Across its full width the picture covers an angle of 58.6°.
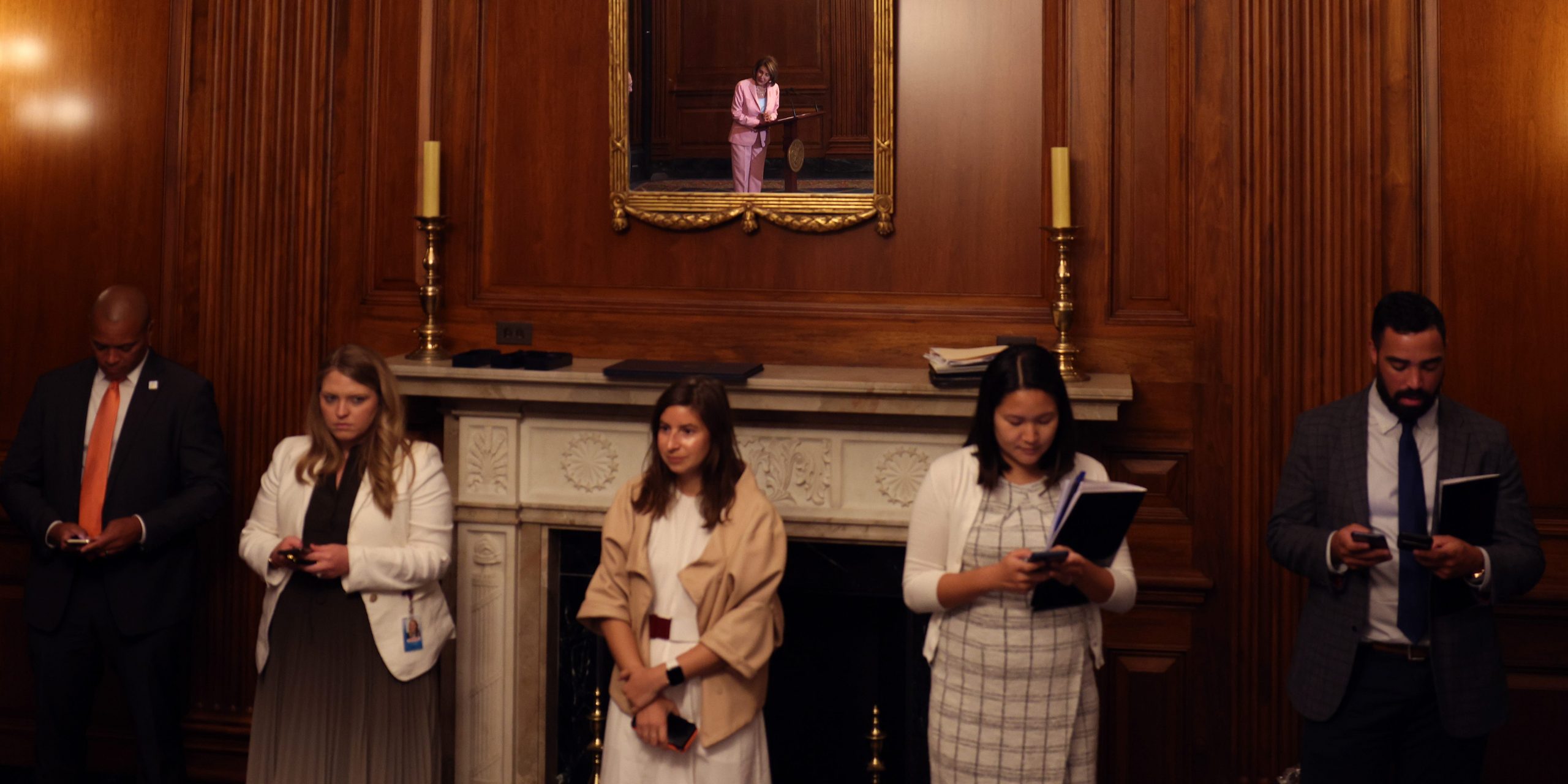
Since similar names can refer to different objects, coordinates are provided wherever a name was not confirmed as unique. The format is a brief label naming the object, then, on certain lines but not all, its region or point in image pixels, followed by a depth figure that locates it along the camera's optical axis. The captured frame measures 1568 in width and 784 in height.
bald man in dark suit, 4.55
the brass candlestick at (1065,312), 4.35
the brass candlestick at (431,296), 4.71
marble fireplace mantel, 4.36
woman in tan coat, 3.60
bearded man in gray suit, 3.30
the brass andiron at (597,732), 4.74
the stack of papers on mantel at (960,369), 4.20
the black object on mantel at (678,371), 4.27
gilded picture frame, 4.63
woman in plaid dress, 3.32
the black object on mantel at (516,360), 4.49
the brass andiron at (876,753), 4.55
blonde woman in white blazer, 3.93
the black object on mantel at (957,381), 4.21
